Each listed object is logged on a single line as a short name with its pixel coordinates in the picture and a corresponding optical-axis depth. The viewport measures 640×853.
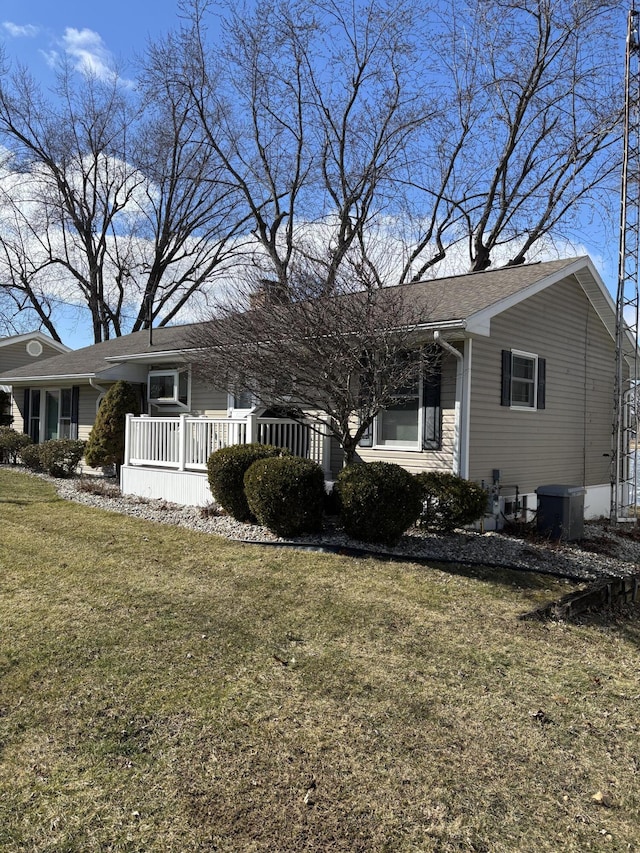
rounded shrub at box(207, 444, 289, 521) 8.93
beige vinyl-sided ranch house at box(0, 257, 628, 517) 9.36
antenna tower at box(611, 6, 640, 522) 11.50
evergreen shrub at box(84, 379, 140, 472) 14.07
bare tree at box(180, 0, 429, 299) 20.19
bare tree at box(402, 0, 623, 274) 19.09
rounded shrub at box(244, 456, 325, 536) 7.91
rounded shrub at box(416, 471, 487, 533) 8.21
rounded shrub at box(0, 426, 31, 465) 17.12
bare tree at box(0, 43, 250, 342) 28.34
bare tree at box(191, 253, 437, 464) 7.82
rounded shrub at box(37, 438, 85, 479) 14.79
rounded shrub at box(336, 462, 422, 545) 7.52
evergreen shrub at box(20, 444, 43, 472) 15.61
